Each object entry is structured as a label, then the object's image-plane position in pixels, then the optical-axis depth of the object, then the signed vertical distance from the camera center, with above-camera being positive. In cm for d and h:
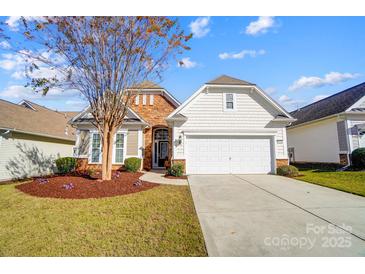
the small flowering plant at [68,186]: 733 -120
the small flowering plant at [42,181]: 846 -118
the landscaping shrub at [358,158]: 1155 -22
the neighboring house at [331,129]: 1295 +201
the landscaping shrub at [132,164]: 1200 -54
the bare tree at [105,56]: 765 +443
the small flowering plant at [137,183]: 800 -121
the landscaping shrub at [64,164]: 1188 -52
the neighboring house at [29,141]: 1113 +106
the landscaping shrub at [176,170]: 1044 -82
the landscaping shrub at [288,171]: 1078 -94
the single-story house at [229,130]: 1146 +157
